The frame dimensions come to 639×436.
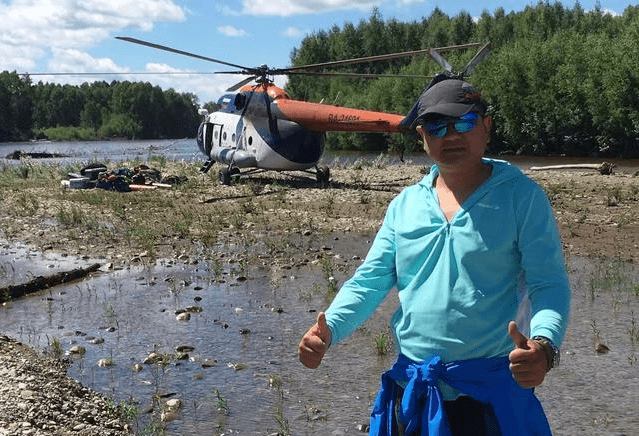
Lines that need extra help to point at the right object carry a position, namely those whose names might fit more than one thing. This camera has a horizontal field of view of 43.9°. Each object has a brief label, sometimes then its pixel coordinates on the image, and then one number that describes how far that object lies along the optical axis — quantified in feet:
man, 9.41
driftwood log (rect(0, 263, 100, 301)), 37.99
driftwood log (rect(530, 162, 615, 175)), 85.76
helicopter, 70.59
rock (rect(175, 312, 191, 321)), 33.42
